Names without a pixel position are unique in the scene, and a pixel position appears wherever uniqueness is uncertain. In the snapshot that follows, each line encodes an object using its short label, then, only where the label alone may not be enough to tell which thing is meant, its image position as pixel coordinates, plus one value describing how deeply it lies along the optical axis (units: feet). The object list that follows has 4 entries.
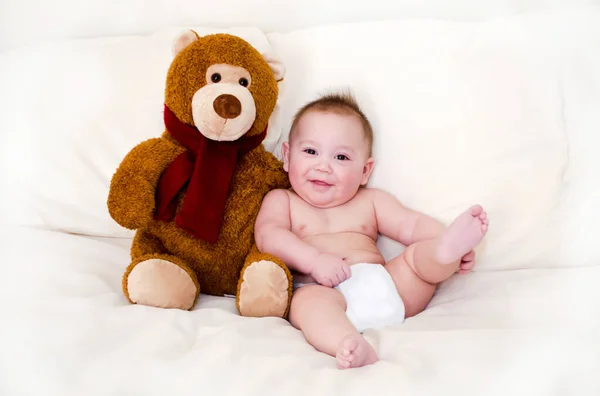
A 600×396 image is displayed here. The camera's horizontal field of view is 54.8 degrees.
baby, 3.40
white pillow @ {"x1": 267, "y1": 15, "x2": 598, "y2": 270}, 4.05
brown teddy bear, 3.56
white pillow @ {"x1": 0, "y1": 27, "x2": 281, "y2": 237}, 4.56
